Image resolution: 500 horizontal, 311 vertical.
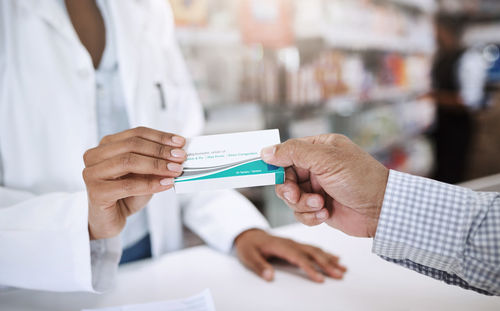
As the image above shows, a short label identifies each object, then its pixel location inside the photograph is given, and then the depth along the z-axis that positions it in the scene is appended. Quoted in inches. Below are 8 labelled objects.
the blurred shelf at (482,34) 127.3
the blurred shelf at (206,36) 78.0
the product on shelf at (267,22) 91.2
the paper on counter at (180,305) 33.5
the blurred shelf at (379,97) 113.0
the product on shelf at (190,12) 75.6
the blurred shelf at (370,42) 106.4
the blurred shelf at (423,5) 138.6
